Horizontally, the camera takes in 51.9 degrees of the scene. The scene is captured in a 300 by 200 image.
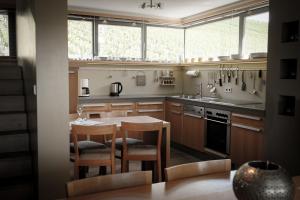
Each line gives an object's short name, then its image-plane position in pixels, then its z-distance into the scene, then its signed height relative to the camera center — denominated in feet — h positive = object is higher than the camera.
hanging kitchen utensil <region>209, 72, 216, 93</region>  18.32 -0.62
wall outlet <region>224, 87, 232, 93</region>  17.16 -0.74
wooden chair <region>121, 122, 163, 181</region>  9.91 -2.53
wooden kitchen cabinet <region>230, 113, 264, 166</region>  12.54 -2.62
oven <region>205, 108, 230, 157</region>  14.35 -2.71
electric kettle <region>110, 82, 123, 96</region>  19.04 -0.87
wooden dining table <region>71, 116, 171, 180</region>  11.25 -1.95
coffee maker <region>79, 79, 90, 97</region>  18.22 -0.73
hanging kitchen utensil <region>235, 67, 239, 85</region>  16.62 +0.02
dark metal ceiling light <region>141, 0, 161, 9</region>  14.95 +3.44
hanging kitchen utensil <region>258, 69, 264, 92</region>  15.10 -0.21
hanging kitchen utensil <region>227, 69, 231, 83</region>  17.17 +0.07
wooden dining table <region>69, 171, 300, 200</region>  4.36 -1.72
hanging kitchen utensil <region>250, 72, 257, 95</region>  15.54 -0.17
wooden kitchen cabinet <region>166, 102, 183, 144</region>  17.89 -2.55
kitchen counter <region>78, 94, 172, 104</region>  16.99 -1.33
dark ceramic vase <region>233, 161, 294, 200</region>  3.35 -1.19
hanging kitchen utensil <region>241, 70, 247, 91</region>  16.16 -0.42
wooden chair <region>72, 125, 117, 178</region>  9.23 -2.52
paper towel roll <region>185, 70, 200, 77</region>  19.76 +0.19
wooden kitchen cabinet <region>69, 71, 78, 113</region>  15.43 -0.85
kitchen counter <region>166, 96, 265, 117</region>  12.58 -1.36
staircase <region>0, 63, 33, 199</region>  9.84 -2.44
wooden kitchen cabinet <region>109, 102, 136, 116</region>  17.69 -1.84
